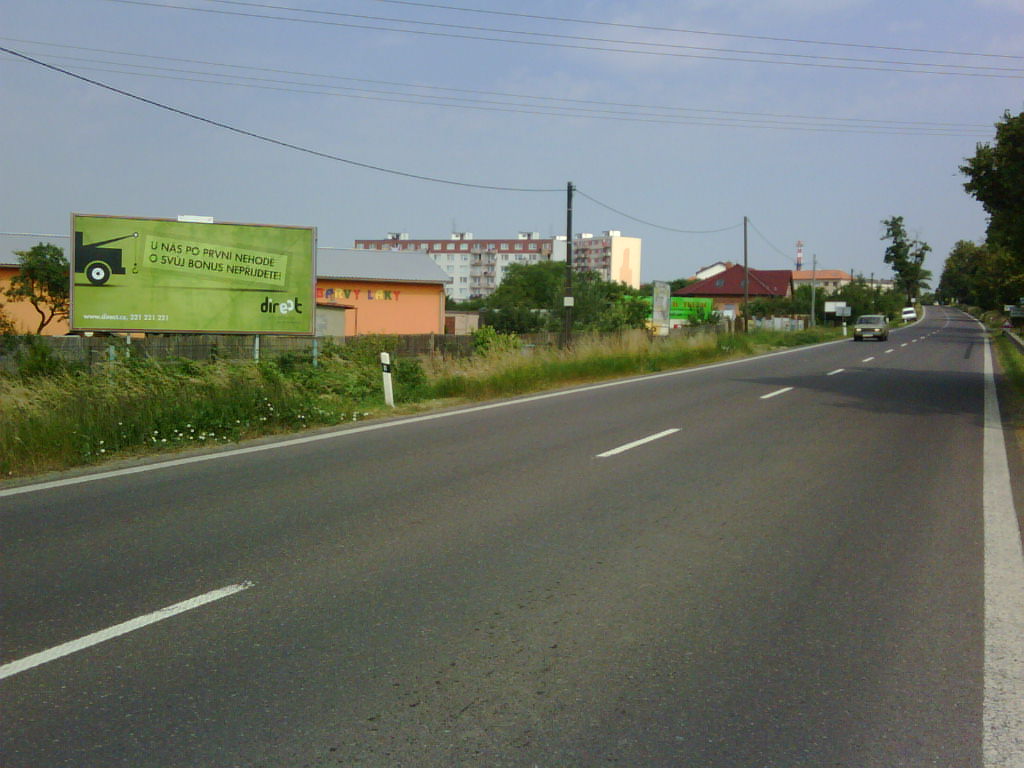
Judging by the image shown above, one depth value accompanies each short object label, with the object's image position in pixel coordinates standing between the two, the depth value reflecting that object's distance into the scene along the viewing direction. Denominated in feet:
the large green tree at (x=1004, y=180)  51.83
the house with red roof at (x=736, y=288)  363.76
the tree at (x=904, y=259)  454.81
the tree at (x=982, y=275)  115.77
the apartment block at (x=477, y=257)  545.85
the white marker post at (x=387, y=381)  50.34
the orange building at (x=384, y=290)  167.94
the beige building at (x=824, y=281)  639.35
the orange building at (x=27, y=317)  127.48
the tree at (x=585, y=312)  150.50
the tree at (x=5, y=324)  85.99
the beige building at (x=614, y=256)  524.93
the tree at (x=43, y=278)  115.96
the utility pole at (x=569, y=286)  93.01
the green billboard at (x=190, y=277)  60.59
